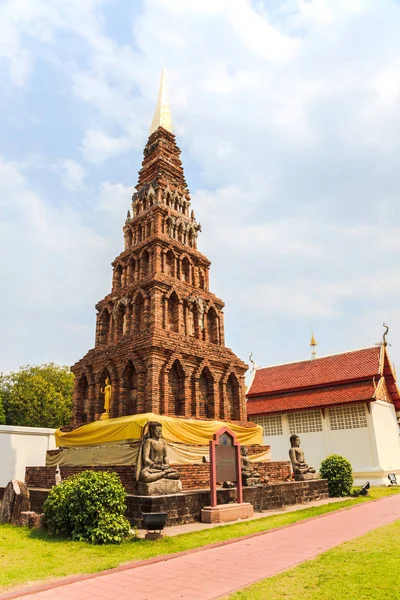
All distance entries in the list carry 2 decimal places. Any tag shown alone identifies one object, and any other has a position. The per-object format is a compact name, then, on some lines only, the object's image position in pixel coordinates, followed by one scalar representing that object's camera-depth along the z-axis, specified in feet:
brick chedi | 58.90
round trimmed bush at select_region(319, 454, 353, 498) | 63.21
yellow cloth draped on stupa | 50.65
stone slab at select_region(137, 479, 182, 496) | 39.17
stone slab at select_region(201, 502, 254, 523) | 39.37
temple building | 88.38
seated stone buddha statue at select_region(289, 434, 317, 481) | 60.03
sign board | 40.60
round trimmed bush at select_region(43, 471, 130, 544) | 32.35
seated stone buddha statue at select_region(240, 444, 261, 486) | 49.57
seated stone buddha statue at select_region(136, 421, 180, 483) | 40.22
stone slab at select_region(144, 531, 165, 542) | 31.76
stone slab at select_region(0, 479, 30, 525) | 40.96
